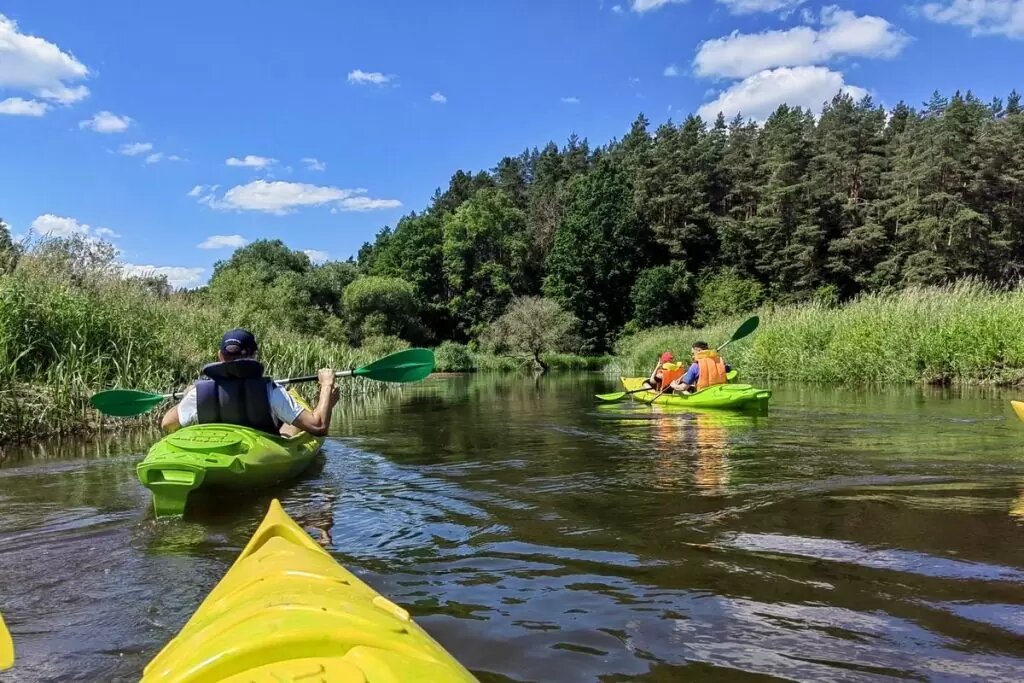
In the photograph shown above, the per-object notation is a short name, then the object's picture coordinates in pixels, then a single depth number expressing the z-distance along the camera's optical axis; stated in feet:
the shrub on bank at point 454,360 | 116.98
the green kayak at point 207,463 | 13.52
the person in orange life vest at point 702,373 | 34.53
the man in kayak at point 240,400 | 15.81
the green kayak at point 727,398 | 31.17
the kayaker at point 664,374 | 38.06
